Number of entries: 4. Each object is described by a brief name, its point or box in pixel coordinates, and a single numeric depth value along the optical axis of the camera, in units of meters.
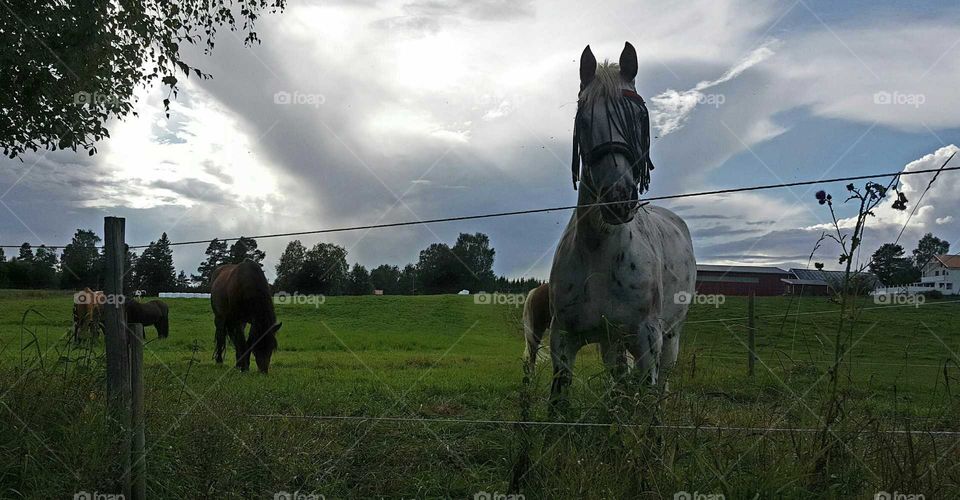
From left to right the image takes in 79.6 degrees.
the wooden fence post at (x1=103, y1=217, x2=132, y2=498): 3.26
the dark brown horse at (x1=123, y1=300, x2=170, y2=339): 14.28
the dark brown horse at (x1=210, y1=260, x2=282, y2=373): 9.44
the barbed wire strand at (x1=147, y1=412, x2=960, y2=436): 2.93
